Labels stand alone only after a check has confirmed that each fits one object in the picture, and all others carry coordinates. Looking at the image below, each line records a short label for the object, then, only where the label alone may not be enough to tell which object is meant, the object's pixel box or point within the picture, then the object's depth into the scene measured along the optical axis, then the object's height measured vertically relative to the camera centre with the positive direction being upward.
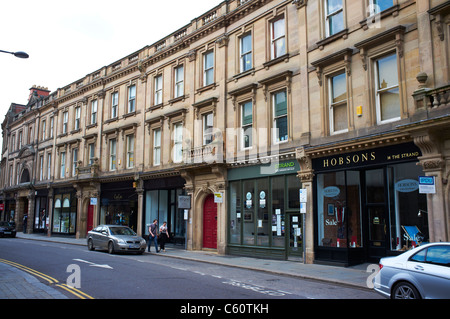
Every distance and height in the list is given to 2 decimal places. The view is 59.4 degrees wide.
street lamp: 12.59 +4.92
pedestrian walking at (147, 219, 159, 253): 21.89 -1.26
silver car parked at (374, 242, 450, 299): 7.30 -1.27
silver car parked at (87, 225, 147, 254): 20.16 -1.60
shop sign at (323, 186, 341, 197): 16.16 +0.75
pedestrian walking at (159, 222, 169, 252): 22.11 -1.44
